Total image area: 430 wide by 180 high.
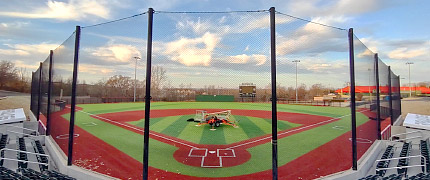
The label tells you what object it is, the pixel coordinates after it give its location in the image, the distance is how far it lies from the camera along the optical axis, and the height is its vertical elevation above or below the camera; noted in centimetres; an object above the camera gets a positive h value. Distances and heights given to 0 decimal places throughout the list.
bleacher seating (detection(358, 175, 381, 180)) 450 -182
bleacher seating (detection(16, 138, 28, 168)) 574 -187
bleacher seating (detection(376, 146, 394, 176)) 584 -200
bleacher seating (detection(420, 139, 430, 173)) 609 -177
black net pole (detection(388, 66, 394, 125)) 1178 +30
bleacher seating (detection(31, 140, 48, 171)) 587 -196
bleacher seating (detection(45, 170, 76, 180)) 425 -178
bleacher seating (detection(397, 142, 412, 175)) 580 -196
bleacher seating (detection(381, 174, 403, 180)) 442 -177
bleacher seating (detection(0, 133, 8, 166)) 692 -170
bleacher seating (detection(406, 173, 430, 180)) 425 -171
